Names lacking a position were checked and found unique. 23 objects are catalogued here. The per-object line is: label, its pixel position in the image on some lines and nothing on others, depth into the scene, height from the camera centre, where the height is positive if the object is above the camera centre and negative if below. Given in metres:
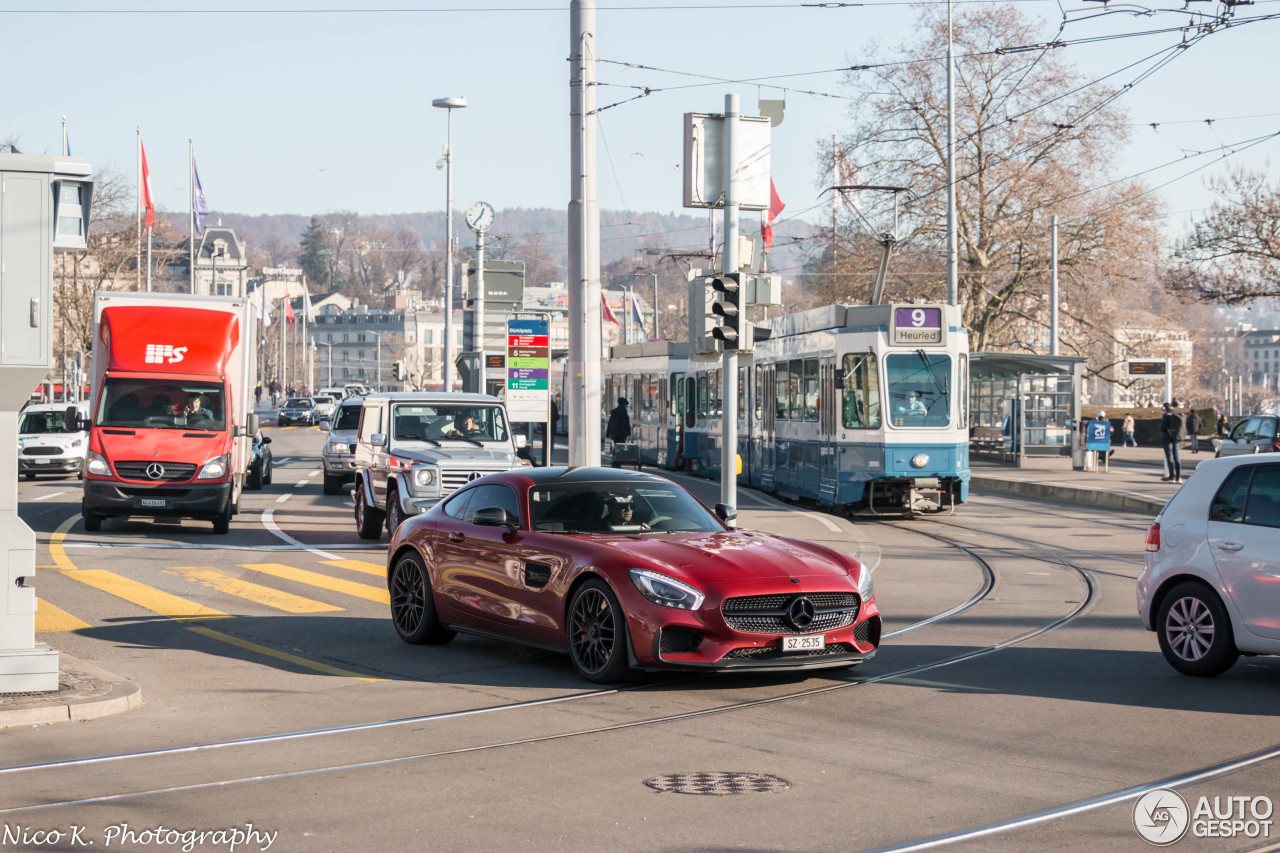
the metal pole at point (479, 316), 35.06 +2.40
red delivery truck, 19.80 +0.00
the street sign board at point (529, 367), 25.55 +0.82
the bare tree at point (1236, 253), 41.19 +4.68
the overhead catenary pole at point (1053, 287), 44.91 +3.97
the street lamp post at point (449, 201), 44.38 +7.08
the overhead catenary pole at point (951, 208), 37.25 +5.46
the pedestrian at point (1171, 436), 34.72 -0.58
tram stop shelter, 39.53 +0.10
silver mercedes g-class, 18.89 -0.53
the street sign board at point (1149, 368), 51.09 +1.59
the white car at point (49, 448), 34.34 -0.87
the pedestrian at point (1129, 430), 59.94 -0.75
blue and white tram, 23.59 +0.07
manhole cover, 6.63 -1.76
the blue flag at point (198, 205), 58.56 +8.55
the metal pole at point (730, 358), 17.47 +0.66
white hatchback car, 9.34 -1.06
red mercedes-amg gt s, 9.09 -1.15
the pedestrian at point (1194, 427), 55.34 -0.61
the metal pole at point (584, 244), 18.97 +2.25
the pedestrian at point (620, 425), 38.97 -0.35
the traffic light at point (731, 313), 16.72 +1.16
